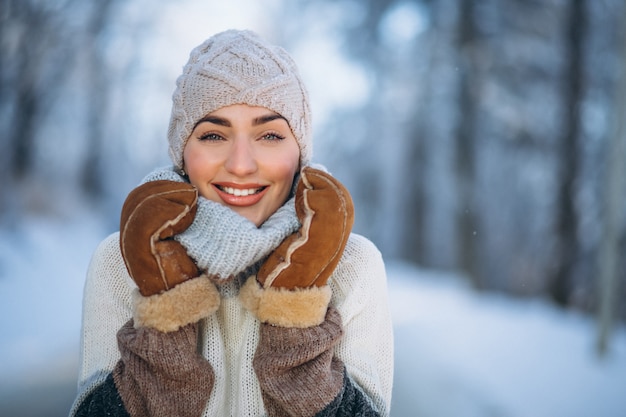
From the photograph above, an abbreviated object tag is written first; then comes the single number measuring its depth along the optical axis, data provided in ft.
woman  4.90
